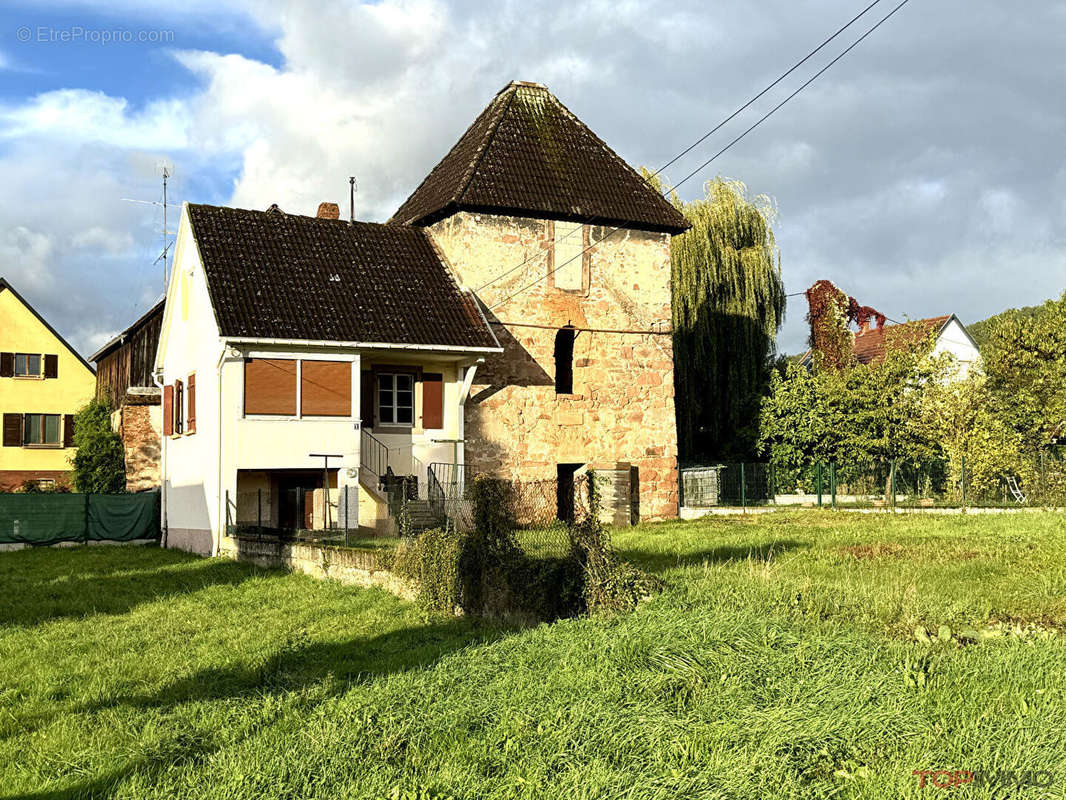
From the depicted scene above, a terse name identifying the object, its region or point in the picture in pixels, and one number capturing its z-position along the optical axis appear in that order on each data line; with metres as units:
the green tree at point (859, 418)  31.08
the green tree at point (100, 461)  38.84
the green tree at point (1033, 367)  33.16
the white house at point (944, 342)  46.47
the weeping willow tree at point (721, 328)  35.09
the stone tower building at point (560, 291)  26.38
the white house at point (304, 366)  22.20
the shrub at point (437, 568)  12.98
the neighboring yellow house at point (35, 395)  42.78
